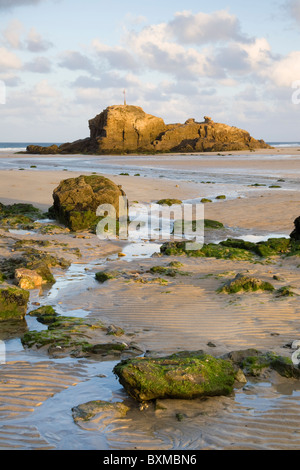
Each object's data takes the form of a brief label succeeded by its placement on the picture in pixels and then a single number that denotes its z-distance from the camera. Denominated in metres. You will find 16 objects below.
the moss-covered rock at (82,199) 13.55
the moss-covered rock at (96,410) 4.05
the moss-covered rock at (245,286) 7.56
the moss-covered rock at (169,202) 17.73
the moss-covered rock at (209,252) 10.14
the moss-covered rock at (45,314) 6.47
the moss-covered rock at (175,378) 4.30
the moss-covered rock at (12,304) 6.48
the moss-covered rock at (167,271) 8.75
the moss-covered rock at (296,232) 11.08
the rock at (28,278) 7.91
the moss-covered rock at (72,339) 5.45
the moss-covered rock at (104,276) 8.47
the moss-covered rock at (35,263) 8.38
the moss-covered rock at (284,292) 7.30
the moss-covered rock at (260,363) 4.84
